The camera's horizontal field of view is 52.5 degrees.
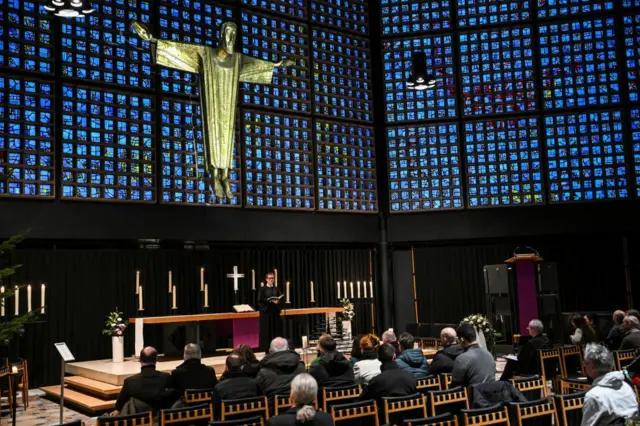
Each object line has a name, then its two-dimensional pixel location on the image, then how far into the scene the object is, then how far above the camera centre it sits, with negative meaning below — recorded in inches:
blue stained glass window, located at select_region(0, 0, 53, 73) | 501.0 +178.6
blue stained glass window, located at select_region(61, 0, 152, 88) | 528.4 +180.5
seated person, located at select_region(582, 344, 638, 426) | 191.5 -46.9
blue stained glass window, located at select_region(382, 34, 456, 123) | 700.0 +181.7
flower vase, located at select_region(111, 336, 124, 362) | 471.8 -63.9
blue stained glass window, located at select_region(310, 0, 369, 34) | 679.1 +255.4
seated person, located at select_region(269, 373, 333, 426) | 188.4 -45.7
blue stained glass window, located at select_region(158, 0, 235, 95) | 578.6 +212.1
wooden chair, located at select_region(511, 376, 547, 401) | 266.8 -57.6
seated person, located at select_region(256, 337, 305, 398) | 274.1 -50.6
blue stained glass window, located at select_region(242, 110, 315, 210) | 618.5 +92.1
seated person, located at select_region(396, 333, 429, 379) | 305.0 -53.2
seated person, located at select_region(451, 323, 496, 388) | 267.1 -49.5
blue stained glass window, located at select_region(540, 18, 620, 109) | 666.8 +186.2
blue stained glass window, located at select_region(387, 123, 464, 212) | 689.0 +87.3
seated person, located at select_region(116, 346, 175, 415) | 268.5 -55.1
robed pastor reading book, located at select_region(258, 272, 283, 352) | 513.0 -34.3
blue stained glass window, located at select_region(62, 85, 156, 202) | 522.3 +96.4
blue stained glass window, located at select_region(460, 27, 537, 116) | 682.2 +185.4
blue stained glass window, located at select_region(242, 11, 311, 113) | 628.1 +198.8
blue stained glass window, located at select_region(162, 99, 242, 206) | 569.0 +90.0
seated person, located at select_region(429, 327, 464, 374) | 308.2 -50.7
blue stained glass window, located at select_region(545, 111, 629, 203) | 655.1 +88.7
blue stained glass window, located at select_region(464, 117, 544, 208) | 669.9 +87.9
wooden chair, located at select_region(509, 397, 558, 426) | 216.5 -55.4
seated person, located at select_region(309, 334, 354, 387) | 294.3 -50.5
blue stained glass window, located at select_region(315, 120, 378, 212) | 665.0 +89.8
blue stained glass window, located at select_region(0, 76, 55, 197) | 494.6 +99.7
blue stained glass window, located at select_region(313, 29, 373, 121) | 673.0 +187.3
